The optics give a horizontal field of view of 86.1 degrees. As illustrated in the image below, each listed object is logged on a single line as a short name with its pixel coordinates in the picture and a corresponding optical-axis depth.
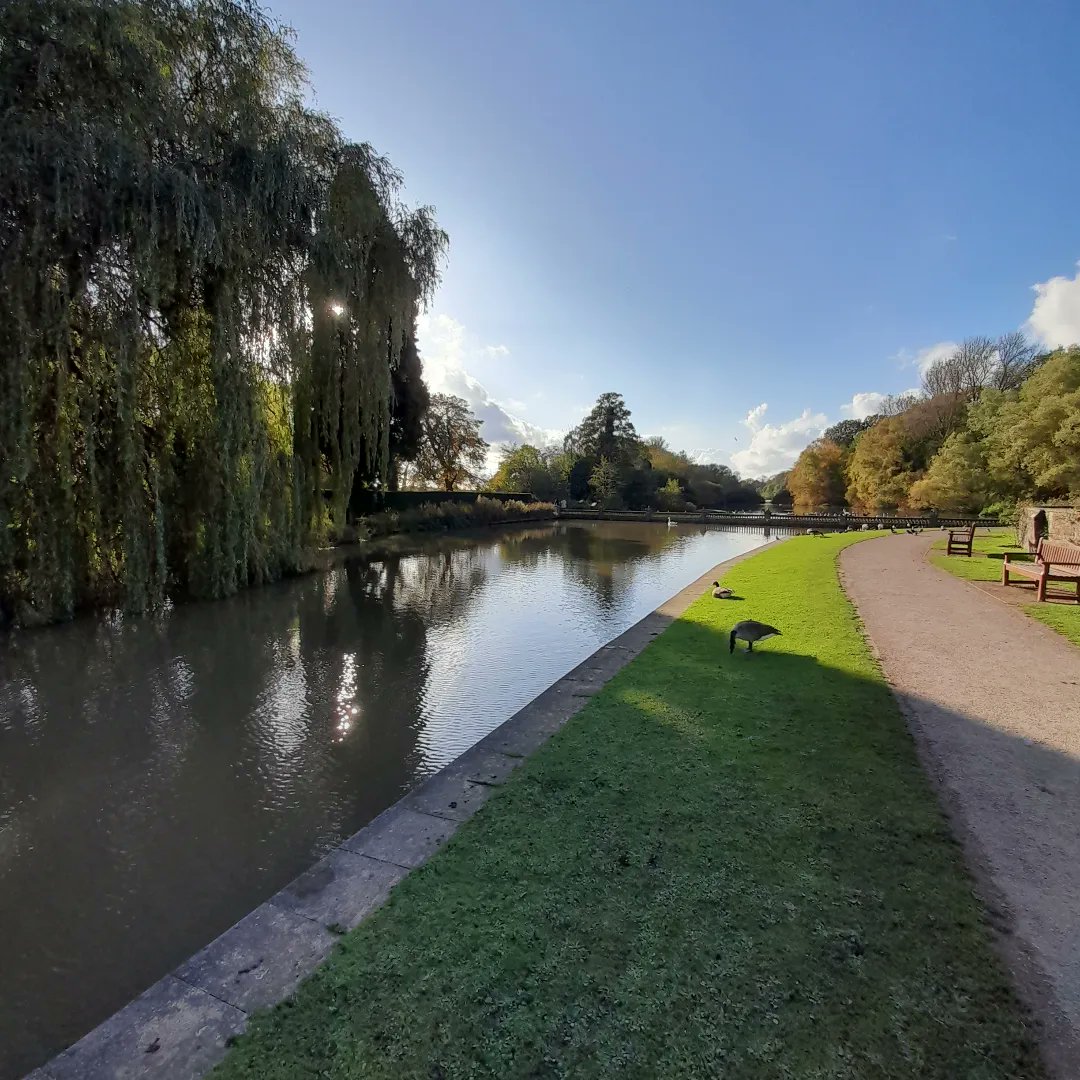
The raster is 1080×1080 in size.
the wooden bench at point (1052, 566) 8.63
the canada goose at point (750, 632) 6.04
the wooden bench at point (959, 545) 15.46
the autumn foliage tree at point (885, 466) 38.16
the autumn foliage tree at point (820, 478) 48.25
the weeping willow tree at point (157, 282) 6.54
